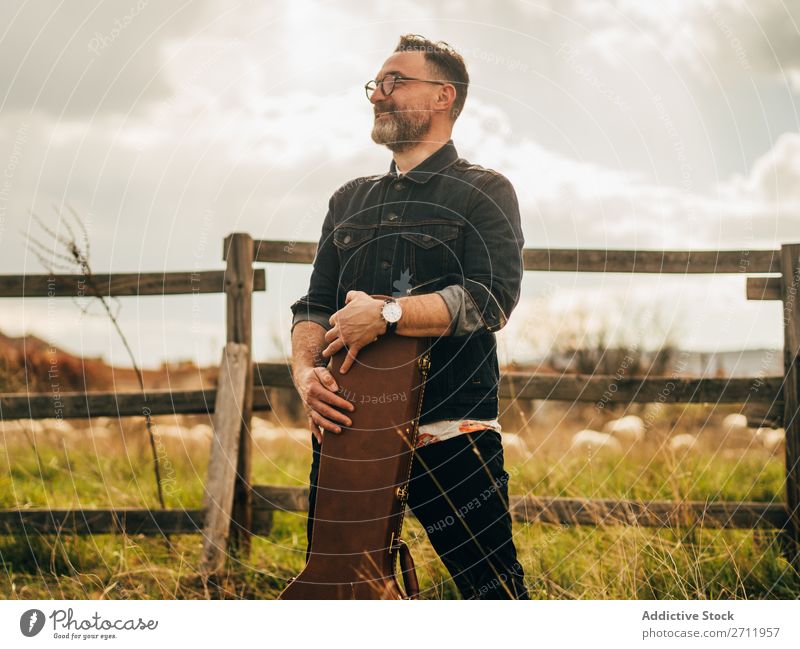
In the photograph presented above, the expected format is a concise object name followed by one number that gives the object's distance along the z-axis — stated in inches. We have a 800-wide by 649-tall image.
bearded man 84.5
